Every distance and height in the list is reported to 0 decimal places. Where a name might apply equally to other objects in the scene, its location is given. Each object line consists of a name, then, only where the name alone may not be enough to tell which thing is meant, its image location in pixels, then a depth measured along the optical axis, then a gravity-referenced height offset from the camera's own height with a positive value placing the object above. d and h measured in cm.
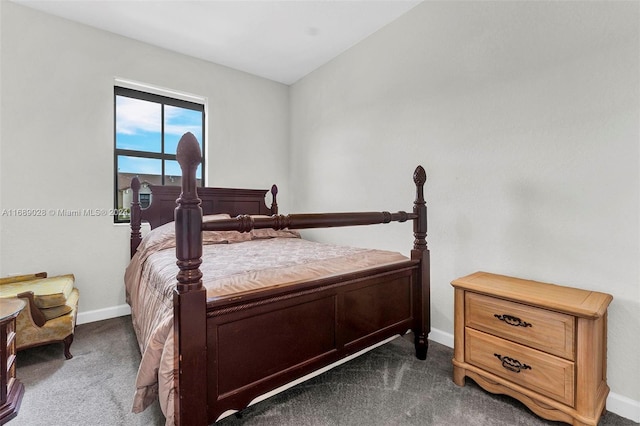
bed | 110 -49
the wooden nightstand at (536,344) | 132 -69
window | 300 +75
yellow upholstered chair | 192 -73
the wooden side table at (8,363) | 142 -80
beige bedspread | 117 -35
